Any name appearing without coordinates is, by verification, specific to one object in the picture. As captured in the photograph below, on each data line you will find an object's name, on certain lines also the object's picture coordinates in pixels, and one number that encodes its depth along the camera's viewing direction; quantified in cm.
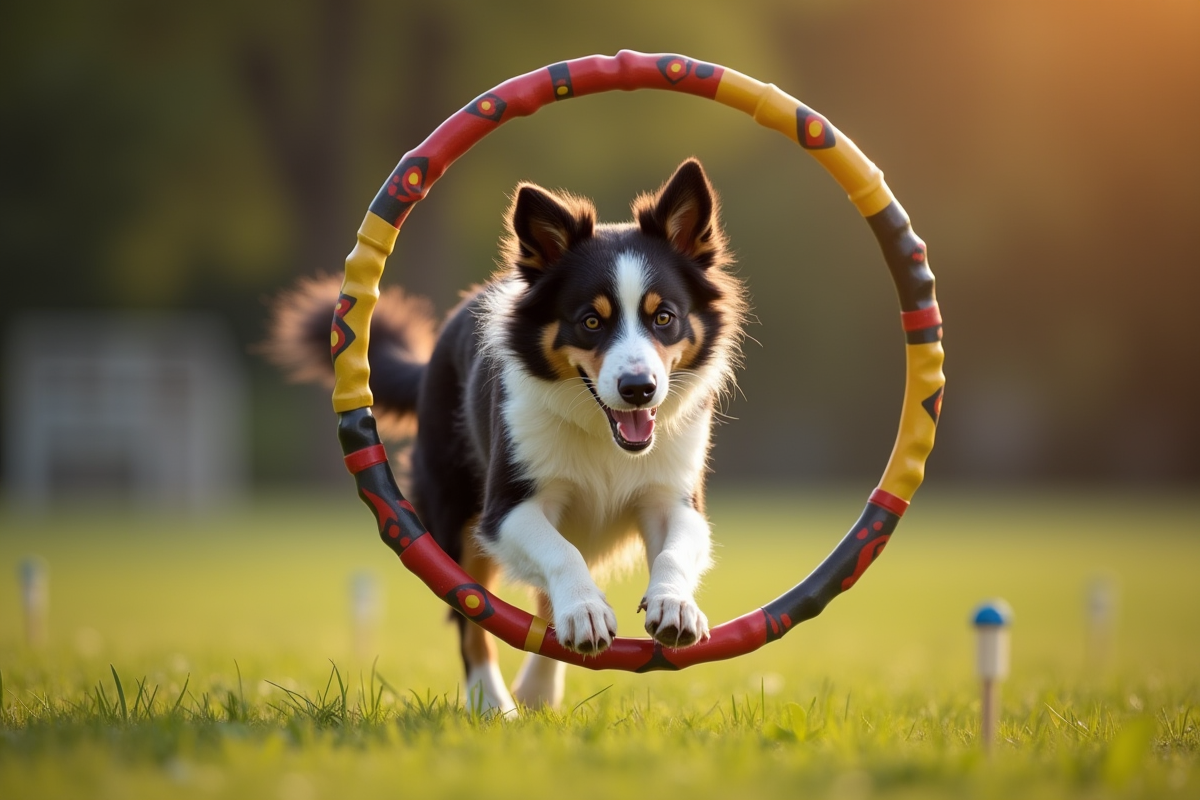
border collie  430
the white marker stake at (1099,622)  743
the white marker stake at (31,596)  660
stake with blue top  347
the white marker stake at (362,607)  682
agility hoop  449
